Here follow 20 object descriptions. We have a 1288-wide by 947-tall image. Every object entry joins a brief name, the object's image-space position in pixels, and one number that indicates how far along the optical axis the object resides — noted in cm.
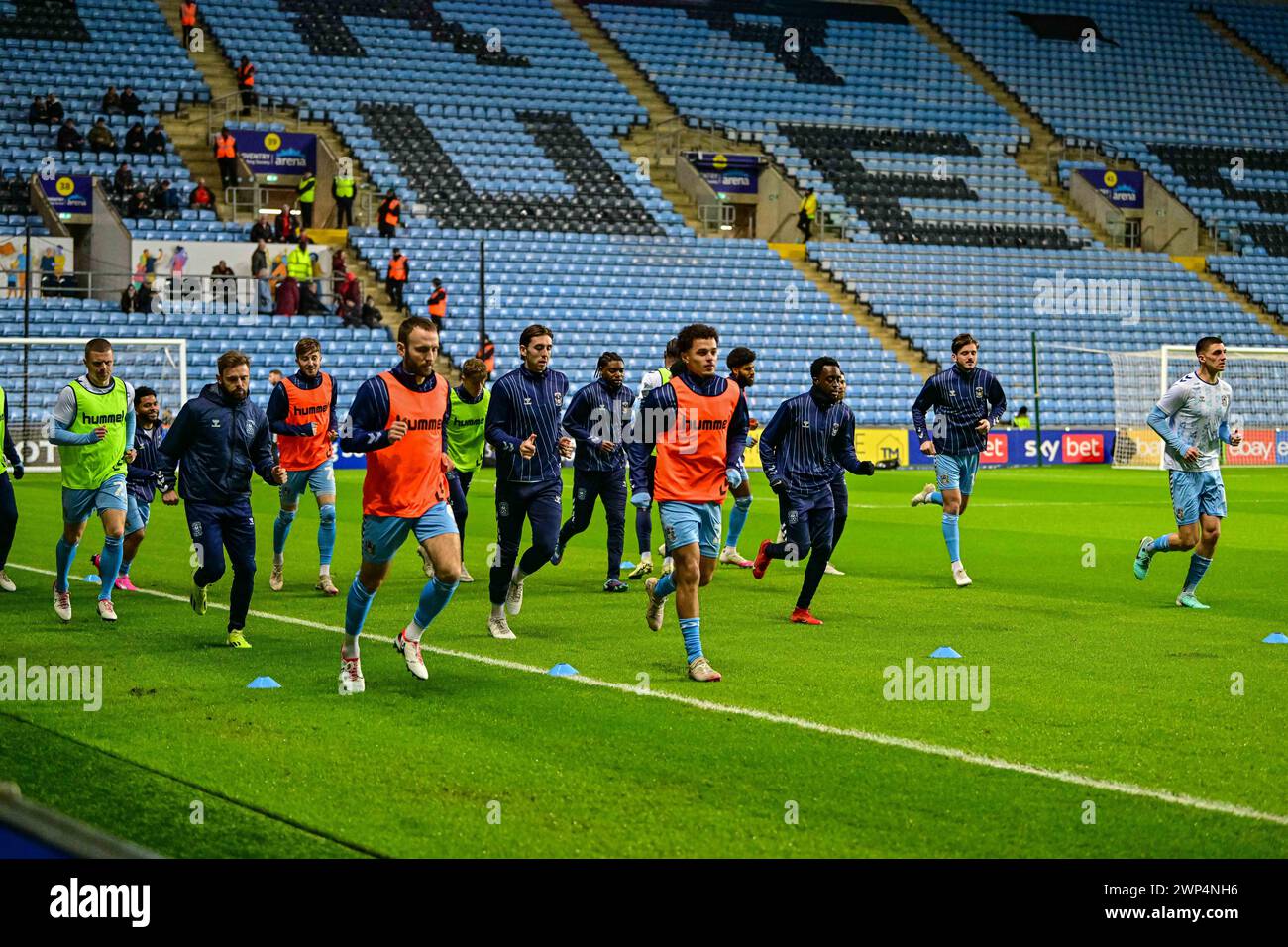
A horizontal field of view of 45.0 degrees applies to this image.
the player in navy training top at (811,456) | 1273
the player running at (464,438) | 1476
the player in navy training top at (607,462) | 1389
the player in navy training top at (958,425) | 1488
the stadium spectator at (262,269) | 3550
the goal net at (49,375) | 2955
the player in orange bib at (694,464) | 960
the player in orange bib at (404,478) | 921
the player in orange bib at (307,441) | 1383
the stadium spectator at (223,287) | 3522
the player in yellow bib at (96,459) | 1228
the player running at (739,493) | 1404
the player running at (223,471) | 1110
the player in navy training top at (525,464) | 1173
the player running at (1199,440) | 1298
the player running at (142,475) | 1346
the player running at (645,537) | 1539
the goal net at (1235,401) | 3775
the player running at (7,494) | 1291
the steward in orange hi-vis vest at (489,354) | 3150
